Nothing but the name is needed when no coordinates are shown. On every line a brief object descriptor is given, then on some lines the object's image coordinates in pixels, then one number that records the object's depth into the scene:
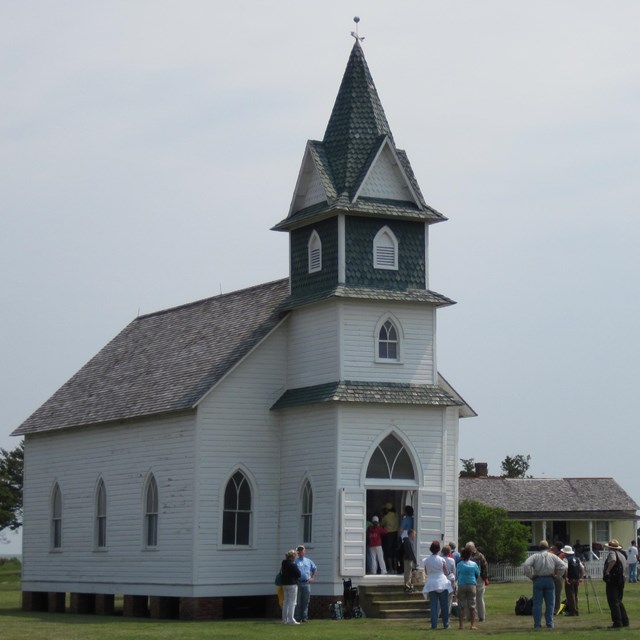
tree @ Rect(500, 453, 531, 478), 111.00
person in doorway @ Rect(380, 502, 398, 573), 40.28
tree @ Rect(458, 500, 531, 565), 71.69
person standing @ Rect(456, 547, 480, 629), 34.62
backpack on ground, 38.50
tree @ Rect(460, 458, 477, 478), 96.06
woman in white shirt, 34.16
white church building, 39.59
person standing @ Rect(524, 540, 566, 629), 33.72
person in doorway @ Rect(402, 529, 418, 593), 38.62
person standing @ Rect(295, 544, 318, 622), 36.53
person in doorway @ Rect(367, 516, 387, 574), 39.47
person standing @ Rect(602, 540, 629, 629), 33.09
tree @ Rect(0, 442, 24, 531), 90.06
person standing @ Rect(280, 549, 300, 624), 36.06
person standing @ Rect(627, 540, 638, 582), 63.12
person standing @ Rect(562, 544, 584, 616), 37.47
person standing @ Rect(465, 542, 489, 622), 36.15
